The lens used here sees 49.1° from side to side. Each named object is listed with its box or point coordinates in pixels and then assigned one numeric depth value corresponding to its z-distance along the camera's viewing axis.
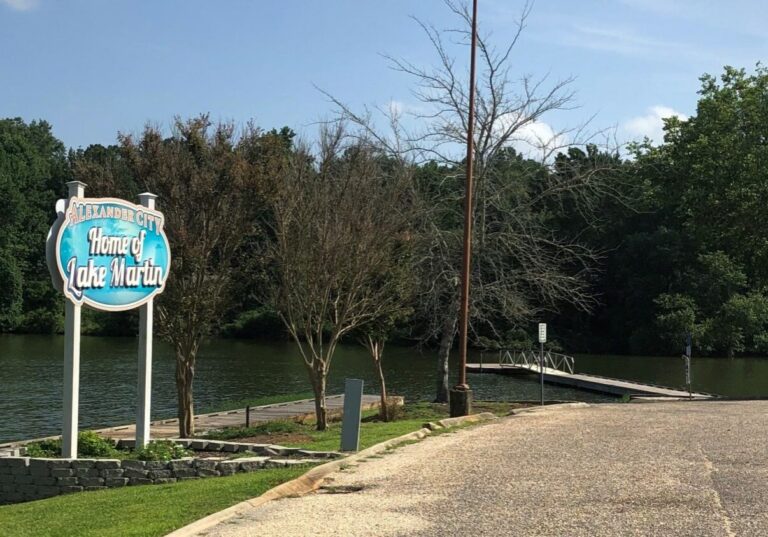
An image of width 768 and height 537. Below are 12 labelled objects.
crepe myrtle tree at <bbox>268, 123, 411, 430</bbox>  18.47
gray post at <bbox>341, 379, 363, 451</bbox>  11.48
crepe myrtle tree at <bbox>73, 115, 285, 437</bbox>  17.18
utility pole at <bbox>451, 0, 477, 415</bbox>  17.27
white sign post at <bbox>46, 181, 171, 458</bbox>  12.17
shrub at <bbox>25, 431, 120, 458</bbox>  12.72
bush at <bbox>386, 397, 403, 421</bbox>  19.78
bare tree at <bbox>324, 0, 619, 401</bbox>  22.42
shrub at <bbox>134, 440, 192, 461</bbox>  12.03
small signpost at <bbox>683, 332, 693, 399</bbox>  27.95
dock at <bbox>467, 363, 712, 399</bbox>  32.00
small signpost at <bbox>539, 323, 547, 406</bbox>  24.78
